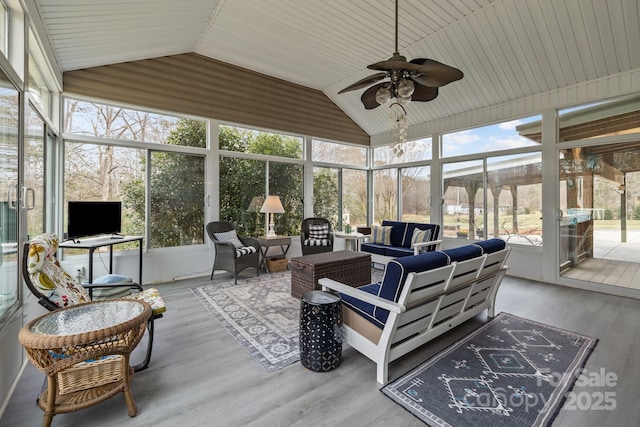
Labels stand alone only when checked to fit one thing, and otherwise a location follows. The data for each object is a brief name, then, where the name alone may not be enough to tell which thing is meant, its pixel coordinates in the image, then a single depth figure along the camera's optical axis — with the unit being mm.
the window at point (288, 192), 6129
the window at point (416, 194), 6586
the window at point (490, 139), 5125
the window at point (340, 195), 6887
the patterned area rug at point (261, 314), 2527
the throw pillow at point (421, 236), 5023
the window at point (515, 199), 5020
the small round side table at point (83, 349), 1557
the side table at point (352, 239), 5895
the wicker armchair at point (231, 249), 4625
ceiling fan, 2486
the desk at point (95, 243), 3334
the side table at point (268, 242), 5320
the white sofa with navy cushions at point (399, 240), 5012
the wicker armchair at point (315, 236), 5629
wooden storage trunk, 3625
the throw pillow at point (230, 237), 4930
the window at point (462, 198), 5781
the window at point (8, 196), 1971
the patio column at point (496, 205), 5496
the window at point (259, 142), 5512
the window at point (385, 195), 7414
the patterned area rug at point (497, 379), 1784
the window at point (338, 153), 6787
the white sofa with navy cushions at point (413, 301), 1972
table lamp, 5367
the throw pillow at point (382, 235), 5620
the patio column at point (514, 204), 5275
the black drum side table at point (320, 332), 2180
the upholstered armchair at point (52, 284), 1971
